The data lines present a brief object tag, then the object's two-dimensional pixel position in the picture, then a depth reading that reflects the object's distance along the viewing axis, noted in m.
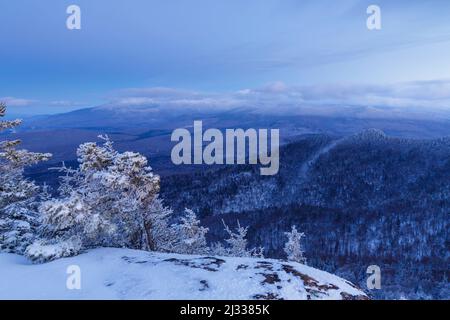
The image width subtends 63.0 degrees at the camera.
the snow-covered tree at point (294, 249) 32.64
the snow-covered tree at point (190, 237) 26.62
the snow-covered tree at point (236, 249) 30.85
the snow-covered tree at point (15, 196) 17.97
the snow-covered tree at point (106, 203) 16.33
